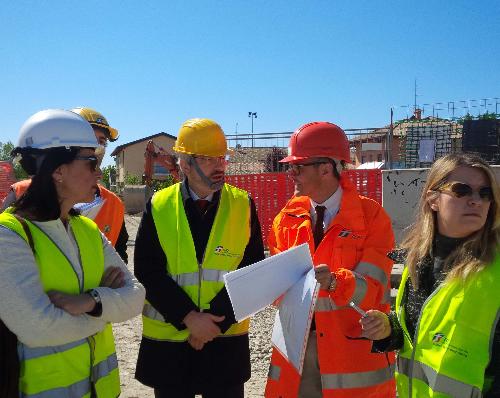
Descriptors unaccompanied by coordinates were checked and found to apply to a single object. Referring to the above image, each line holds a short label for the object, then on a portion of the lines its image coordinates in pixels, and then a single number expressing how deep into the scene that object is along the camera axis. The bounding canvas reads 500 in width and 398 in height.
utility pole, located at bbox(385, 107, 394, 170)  10.77
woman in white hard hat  1.99
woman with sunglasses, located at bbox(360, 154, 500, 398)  1.88
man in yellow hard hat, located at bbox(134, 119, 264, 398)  2.83
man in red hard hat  2.64
